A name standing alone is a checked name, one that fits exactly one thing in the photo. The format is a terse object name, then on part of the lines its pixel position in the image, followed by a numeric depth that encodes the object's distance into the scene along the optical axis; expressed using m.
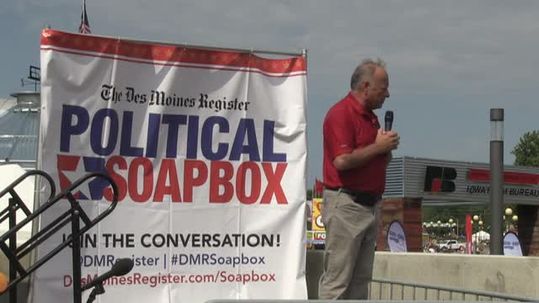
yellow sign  24.68
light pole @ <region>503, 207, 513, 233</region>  55.08
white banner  5.70
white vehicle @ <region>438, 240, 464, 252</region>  54.73
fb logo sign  32.41
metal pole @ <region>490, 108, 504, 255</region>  11.05
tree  94.00
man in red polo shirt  5.07
